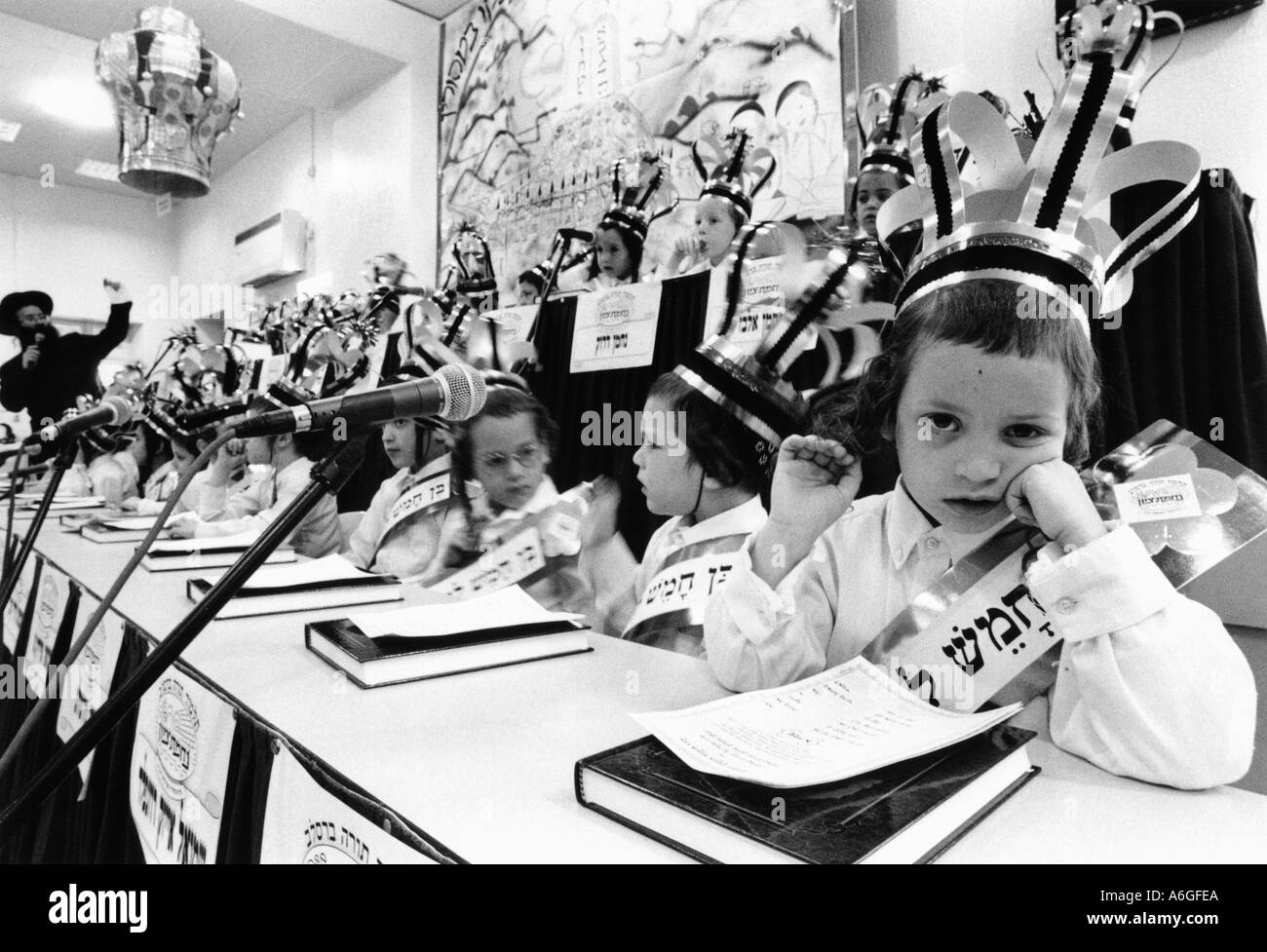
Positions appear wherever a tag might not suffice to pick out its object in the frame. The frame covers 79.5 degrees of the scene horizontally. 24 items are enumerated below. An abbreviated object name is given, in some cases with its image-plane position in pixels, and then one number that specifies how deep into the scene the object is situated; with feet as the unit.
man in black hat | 15.26
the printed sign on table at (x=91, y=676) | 3.84
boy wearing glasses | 6.24
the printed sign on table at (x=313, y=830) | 1.79
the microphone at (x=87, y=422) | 3.11
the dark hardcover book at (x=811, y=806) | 1.48
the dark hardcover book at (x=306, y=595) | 4.15
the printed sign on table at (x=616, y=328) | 5.58
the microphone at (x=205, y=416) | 2.63
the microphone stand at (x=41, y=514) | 3.20
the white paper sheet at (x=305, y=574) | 4.49
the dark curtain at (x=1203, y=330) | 4.08
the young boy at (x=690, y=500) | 4.59
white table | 1.66
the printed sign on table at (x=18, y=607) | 6.55
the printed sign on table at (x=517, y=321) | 6.58
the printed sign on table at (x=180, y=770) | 2.62
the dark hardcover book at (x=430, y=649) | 2.85
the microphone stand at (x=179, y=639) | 1.80
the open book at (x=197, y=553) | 5.68
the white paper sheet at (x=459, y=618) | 3.22
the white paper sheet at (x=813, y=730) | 1.71
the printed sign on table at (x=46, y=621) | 5.33
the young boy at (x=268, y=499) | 8.65
